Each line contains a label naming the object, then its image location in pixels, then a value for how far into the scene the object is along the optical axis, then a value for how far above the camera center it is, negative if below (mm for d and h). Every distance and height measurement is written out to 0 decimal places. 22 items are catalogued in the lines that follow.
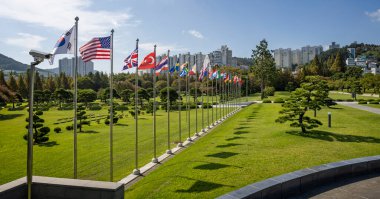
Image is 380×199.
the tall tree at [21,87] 76969 +3141
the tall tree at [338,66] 121125 +13398
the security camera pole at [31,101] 7593 -41
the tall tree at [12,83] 75625 +4047
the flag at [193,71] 26969 +2512
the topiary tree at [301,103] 22328 -277
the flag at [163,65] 18488 +2102
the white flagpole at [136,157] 15227 -2915
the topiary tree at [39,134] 25438 -2978
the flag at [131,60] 15109 +1944
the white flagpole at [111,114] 13062 -667
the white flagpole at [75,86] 11930 +522
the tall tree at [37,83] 83019 +4315
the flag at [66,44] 11330 +2087
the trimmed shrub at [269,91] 86388 +2368
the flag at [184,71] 24967 +2308
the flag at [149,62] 16692 +2070
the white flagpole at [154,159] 17594 -3412
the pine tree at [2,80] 70769 +4498
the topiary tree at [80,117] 32409 -1977
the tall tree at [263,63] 84812 +10129
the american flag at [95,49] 12688 +2080
